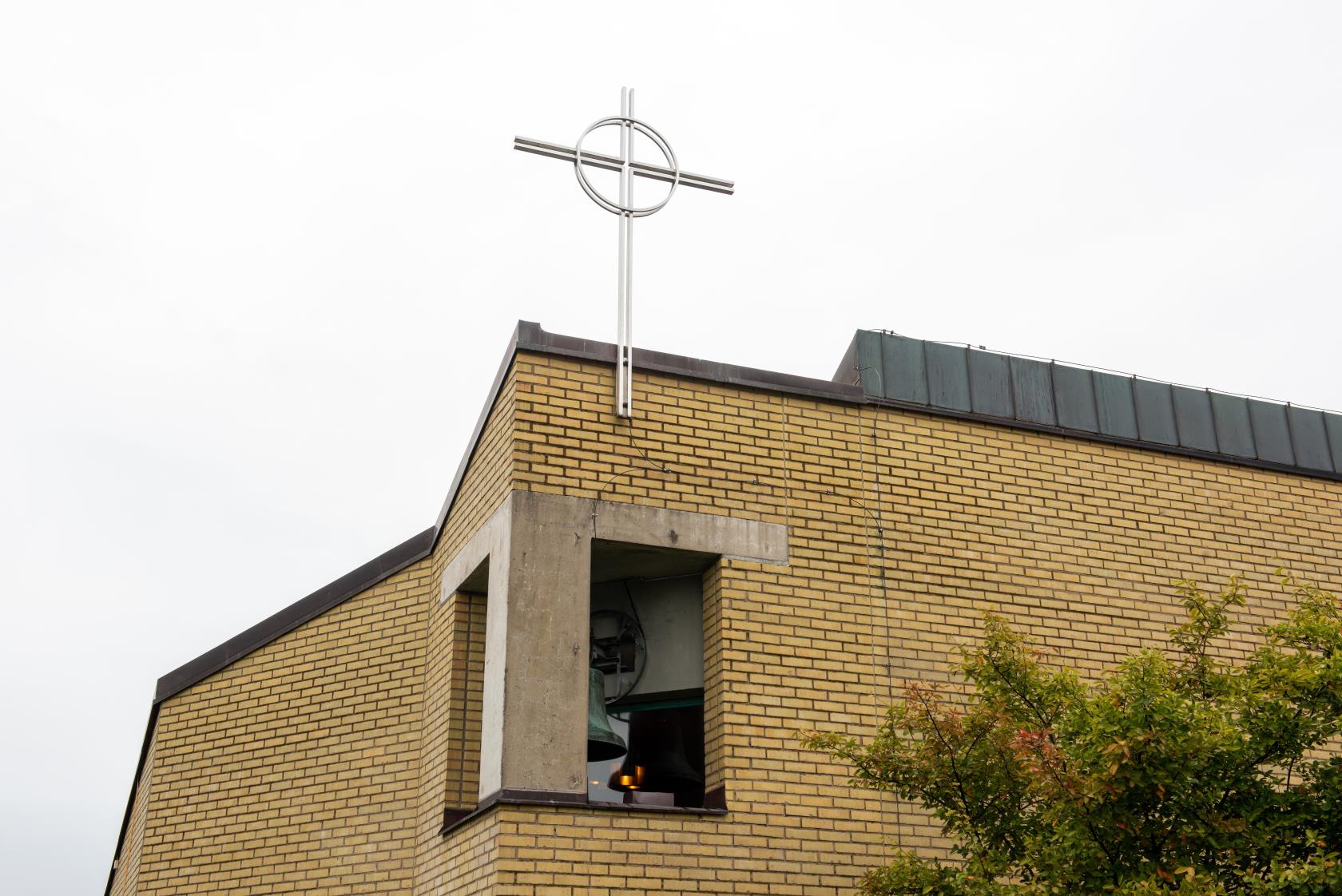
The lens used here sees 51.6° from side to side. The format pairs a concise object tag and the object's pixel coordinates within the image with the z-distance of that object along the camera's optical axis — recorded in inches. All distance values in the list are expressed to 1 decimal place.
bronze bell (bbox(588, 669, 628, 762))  342.3
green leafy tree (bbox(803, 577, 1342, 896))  237.1
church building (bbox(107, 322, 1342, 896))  329.4
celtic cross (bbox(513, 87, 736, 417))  362.3
